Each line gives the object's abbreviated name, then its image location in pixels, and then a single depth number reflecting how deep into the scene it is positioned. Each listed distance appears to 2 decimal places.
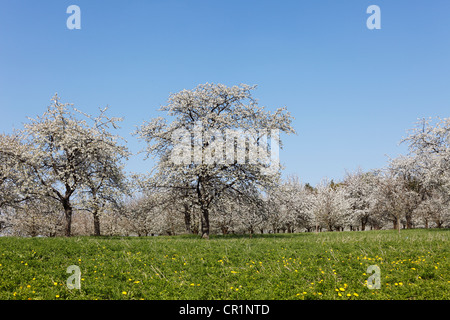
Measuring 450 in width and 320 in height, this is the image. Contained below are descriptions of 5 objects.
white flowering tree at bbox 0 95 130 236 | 27.77
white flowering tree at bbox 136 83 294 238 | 24.84
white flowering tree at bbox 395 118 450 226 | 34.31
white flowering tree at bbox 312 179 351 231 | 50.92
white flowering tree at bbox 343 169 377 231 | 55.92
